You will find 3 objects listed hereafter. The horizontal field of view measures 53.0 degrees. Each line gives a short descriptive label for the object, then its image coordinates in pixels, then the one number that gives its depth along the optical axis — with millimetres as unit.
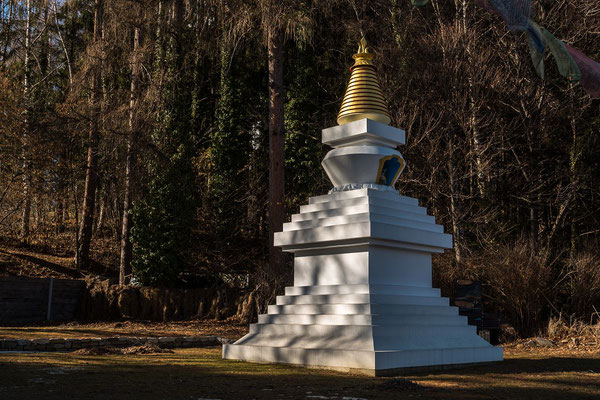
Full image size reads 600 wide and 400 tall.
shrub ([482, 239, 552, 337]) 13758
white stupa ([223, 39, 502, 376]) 8422
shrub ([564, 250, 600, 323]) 13742
